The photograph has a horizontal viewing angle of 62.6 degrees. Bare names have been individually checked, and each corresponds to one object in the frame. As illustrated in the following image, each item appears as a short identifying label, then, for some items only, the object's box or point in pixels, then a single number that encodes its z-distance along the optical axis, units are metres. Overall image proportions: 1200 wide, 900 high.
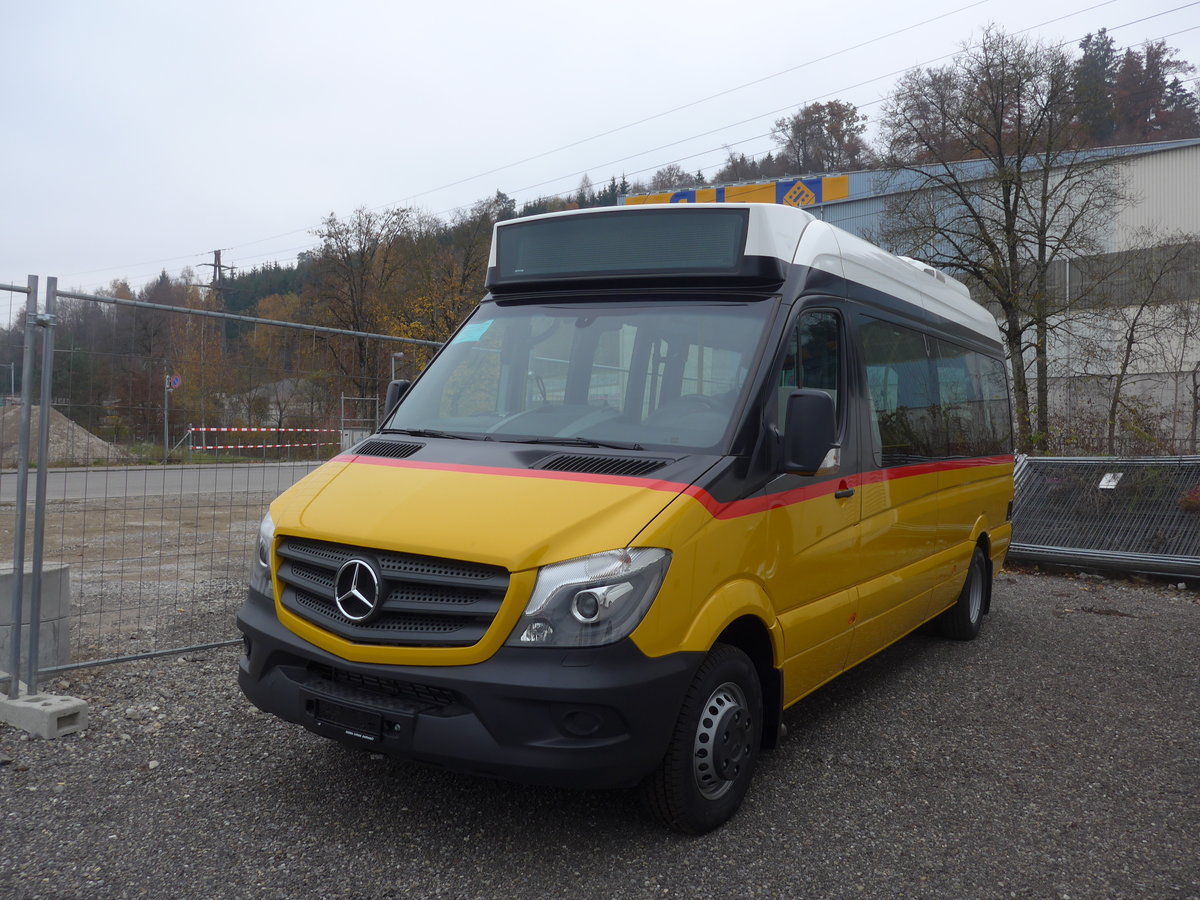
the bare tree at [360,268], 45.97
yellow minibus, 3.46
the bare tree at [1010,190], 22.52
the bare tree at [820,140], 49.03
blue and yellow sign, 41.28
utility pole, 58.47
